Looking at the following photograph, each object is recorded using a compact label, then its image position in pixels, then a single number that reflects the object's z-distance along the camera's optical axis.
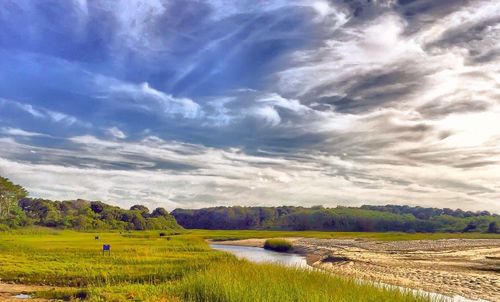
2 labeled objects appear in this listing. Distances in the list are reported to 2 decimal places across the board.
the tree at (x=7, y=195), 109.88
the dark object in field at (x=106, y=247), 40.68
